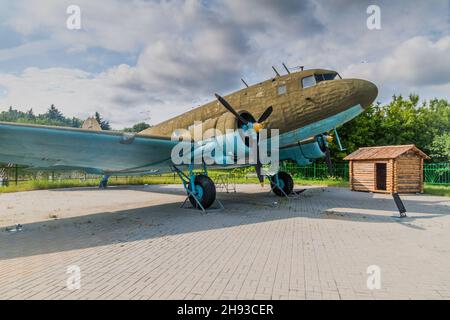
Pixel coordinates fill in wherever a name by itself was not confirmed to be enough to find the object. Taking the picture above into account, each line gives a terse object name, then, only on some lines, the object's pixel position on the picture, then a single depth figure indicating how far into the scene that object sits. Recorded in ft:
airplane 26.71
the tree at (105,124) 302.02
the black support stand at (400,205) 29.40
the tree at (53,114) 387.34
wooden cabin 54.65
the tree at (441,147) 86.94
